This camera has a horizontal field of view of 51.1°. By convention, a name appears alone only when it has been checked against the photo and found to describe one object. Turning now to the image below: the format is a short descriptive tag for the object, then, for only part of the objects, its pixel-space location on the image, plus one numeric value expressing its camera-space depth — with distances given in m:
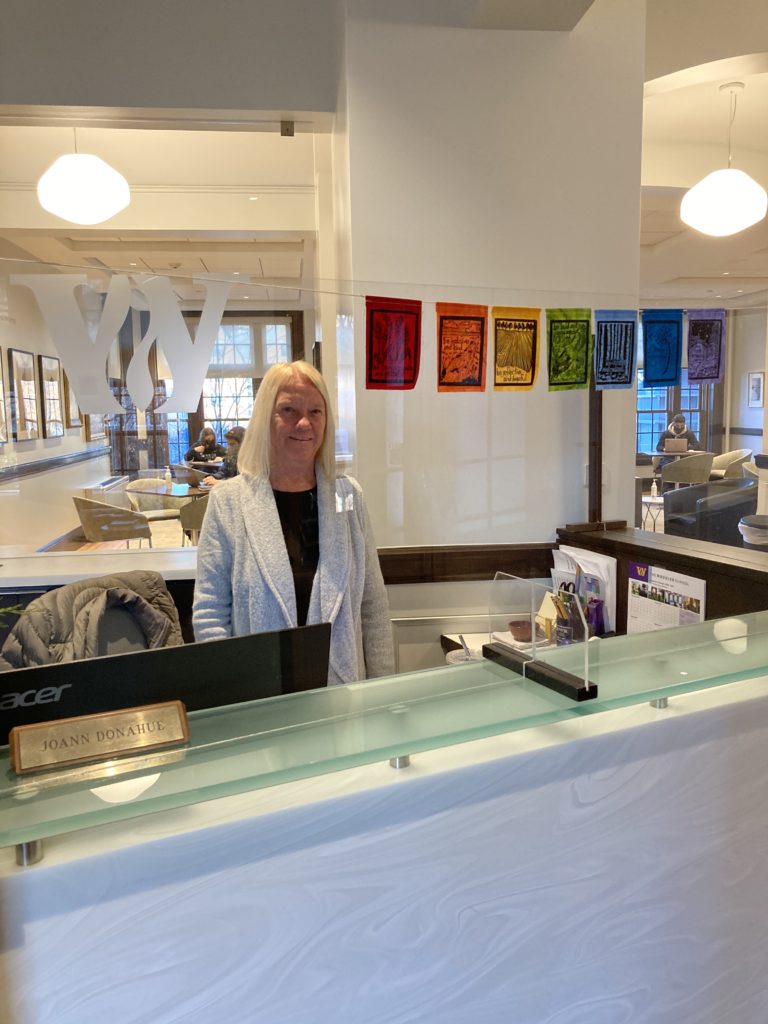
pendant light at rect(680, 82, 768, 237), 4.49
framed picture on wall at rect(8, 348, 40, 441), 2.27
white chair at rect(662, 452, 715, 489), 2.76
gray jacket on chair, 1.80
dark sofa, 2.68
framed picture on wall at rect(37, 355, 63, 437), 2.16
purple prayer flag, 2.70
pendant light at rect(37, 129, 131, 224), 4.02
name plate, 0.87
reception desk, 0.79
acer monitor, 0.94
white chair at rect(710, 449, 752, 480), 2.78
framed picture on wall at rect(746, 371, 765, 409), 3.07
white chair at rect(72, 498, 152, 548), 2.55
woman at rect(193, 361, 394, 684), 1.85
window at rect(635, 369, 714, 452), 2.78
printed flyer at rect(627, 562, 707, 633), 2.40
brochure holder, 1.14
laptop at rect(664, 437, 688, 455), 2.80
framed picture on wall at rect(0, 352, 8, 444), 2.33
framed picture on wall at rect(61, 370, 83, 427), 2.16
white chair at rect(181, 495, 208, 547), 2.30
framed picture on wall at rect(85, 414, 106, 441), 2.20
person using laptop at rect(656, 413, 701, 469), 2.79
